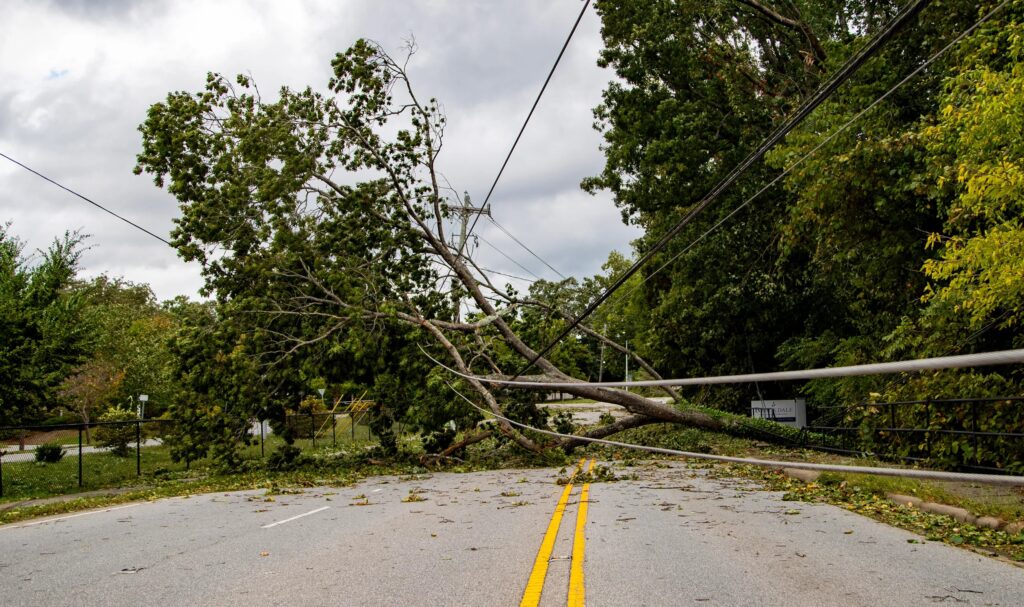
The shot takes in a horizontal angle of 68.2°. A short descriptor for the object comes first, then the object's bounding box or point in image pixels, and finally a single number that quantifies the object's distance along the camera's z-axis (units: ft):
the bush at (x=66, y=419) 131.88
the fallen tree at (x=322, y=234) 58.44
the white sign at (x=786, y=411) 90.17
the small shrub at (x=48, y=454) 70.21
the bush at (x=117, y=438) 84.48
